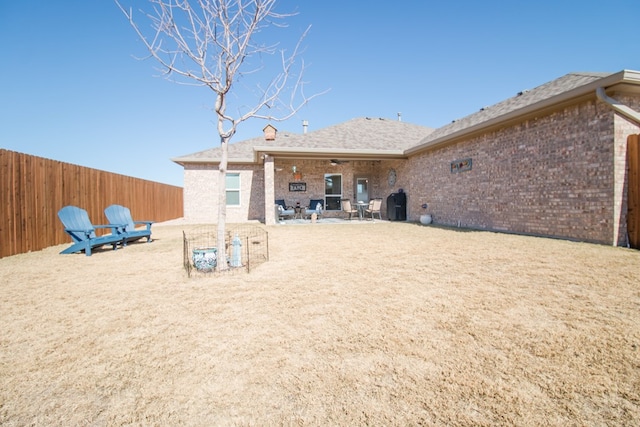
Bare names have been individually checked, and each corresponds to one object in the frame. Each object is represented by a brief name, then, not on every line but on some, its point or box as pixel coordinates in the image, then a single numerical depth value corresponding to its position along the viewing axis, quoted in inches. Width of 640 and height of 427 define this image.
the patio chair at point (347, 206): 499.8
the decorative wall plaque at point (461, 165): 356.2
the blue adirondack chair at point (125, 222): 262.8
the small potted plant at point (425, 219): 421.6
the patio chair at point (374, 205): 474.3
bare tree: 157.8
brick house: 214.4
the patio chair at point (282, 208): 469.7
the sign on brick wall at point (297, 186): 560.4
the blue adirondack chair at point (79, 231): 213.8
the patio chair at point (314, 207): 475.9
